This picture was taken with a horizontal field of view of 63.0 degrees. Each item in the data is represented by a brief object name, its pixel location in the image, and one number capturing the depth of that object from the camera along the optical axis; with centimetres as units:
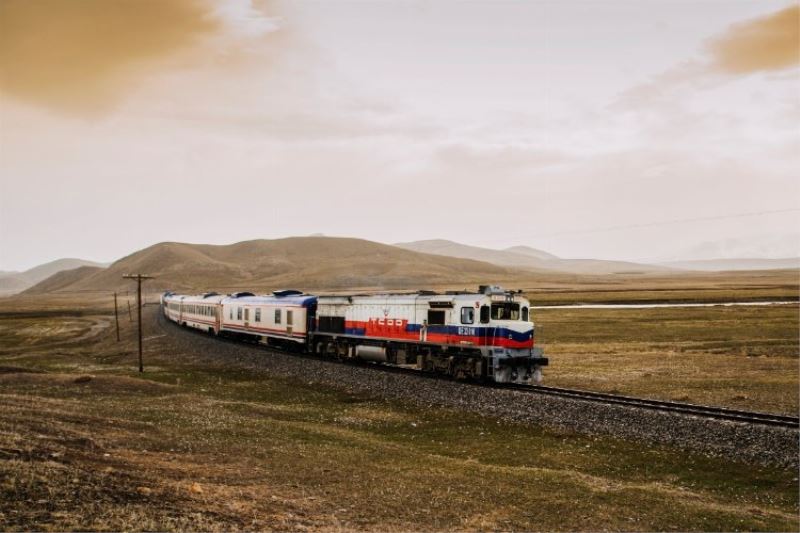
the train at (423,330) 3306
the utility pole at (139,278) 4926
